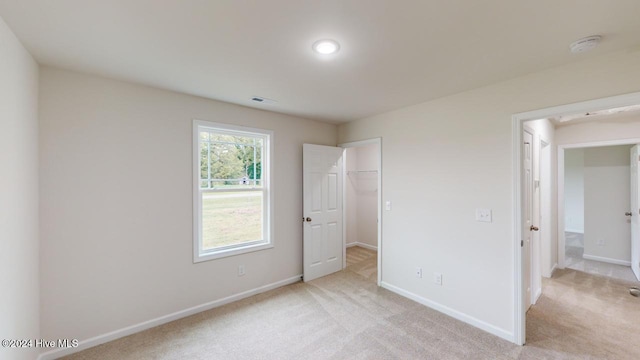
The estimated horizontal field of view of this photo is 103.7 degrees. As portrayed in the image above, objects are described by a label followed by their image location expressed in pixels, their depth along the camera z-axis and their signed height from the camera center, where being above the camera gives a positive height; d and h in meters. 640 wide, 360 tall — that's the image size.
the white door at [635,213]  3.73 -0.51
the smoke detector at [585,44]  1.69 +0.94
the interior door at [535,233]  3.09 -0.69
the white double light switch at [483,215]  2.60 -0.37
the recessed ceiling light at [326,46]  1.76 +0.96
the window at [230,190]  3.04 -0.13
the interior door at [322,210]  3.88 -0.49
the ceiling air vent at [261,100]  2.98 +0.97
